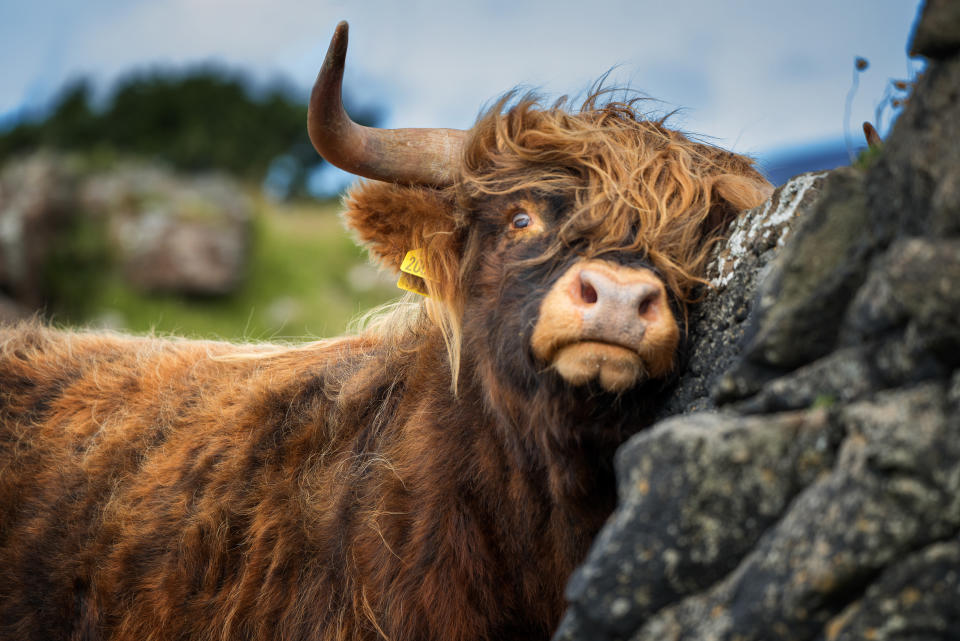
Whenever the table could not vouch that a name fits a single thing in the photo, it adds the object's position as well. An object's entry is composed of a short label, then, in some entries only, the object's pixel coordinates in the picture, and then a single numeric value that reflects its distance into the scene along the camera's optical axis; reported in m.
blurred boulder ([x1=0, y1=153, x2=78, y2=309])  14.91
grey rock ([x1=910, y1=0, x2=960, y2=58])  3.51
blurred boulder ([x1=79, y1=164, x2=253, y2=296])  14.91
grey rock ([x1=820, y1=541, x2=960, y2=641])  3.42
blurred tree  31.03
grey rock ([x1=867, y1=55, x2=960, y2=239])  3.48
